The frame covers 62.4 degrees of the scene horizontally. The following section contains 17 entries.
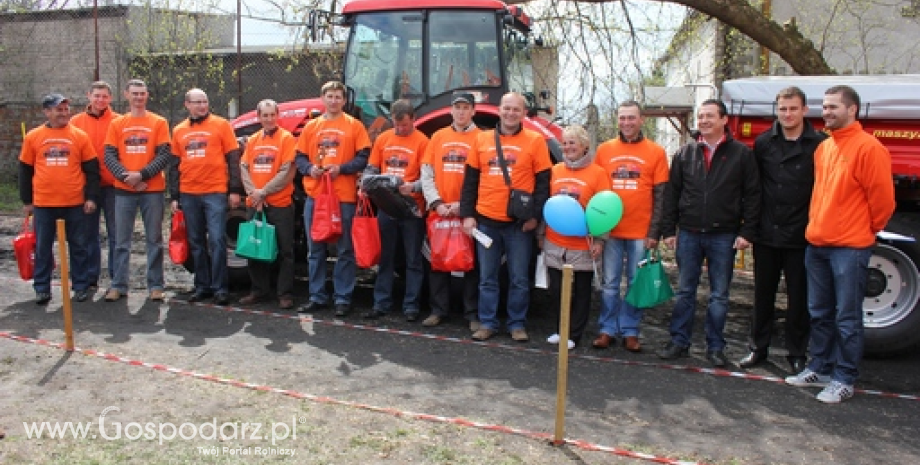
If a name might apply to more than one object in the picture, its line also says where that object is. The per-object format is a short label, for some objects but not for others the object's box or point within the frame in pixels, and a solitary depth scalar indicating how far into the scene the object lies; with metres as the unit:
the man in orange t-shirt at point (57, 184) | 6.66
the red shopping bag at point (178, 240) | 6.74
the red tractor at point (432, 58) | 6.70
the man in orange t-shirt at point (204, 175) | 6.61
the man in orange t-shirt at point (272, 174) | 6.55
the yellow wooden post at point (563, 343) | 3.76
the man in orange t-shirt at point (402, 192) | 6.19
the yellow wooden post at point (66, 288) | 5.23
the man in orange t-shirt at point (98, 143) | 7.15
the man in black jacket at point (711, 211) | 5.14
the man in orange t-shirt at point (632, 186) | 5.46
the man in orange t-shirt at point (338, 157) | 6.35
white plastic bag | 5.74
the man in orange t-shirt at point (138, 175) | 6.64
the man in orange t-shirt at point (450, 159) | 5.89
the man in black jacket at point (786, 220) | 4.97
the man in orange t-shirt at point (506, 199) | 5.64
